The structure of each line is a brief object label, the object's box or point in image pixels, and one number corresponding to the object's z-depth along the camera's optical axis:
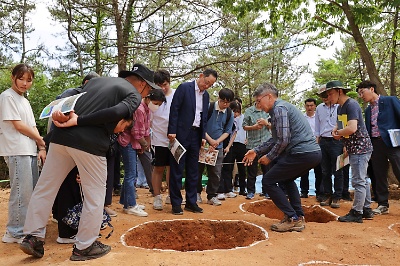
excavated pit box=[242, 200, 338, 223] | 6.39
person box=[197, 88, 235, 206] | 6.71
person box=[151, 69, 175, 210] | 6.09
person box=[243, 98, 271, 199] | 7.42
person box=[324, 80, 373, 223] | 5.39
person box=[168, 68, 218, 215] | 5.83
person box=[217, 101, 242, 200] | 7.65
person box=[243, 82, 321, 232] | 4.81
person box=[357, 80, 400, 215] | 6.13
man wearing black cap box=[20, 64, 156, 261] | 3.46
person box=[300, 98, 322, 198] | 7.59
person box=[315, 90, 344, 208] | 6.88
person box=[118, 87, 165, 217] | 5.62
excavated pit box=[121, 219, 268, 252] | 4.90
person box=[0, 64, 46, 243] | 4.10
